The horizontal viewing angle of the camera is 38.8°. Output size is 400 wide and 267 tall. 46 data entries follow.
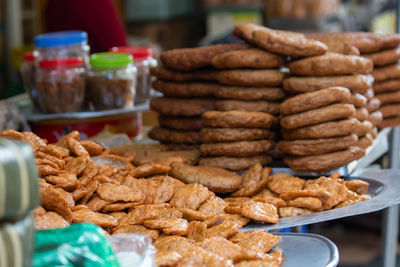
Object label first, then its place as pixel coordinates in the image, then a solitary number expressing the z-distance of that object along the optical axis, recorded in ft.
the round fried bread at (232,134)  6.06
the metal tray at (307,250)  4.09
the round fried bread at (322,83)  6.12
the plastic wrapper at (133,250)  3.29
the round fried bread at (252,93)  6.34
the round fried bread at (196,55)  6.75
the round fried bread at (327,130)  5.90
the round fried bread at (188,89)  6.89
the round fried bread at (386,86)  7.91
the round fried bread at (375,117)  7.32
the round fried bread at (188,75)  6.91
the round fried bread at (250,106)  6.33
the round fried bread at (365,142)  6.51
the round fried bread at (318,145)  5.97
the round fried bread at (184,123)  6.94
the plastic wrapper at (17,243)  2.48
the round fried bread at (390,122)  8.05
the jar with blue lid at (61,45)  8.78
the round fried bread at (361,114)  6.48
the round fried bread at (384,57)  7.65
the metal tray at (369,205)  4.81
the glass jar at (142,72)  9.27
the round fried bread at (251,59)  6.28
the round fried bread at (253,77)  6.25
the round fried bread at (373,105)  7.29
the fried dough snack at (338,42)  6.88
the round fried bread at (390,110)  7.95
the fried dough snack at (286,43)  6.22
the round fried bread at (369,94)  7.04
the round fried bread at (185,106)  6.87
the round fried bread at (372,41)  7.39
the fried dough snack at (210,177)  5.60
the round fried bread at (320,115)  5.83
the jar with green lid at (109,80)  8.41
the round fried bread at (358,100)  6.38
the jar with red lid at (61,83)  8.27
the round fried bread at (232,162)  6.14
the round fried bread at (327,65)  6.14
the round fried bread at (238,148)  6.07
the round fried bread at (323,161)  5.96
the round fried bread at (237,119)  6.03
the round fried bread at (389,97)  7.98
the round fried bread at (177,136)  6.98
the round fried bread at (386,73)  7.78
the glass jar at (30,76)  8.87
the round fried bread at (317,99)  5.84
